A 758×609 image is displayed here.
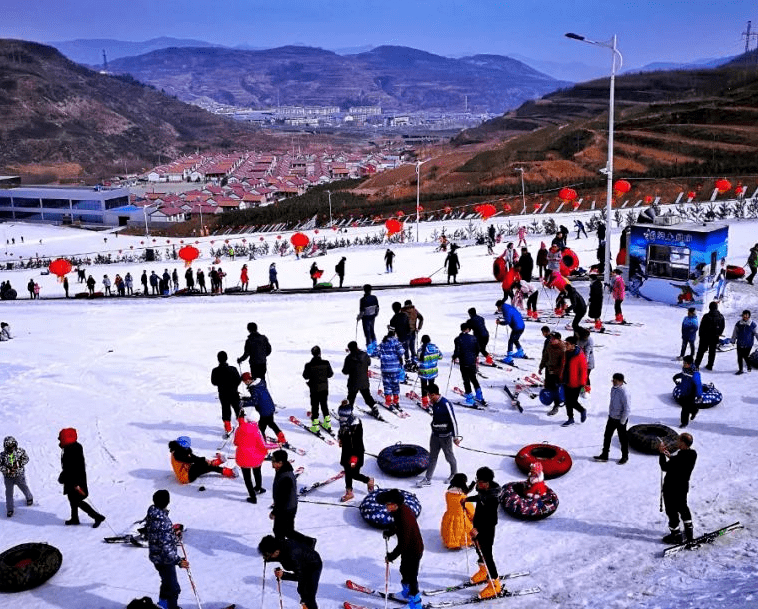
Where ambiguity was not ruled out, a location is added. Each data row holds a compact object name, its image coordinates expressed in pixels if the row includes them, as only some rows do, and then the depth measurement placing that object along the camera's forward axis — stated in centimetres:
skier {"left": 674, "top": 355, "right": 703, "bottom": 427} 1033
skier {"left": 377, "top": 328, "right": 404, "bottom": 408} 1175
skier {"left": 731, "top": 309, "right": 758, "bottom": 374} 1237
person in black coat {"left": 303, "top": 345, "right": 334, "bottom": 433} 1080
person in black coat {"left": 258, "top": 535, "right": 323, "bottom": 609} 613
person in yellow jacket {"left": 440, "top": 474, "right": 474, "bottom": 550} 762
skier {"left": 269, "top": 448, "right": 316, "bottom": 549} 721
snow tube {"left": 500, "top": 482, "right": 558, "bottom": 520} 848
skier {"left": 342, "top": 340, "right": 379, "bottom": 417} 1092
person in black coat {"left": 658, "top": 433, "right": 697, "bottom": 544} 744
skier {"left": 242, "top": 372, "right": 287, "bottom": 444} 1016
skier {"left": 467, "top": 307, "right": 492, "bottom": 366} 1211
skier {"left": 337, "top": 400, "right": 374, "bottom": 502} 902
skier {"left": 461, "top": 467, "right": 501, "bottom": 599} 690
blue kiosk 1717
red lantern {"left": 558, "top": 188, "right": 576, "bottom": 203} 3716
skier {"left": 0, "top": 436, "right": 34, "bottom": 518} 932
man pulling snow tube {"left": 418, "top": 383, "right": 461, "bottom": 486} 887
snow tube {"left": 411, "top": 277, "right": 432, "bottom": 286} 2344
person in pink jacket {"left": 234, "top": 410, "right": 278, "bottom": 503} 900
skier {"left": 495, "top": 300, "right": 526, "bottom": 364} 1357
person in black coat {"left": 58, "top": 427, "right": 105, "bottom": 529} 863
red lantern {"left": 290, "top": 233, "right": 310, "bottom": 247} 2992
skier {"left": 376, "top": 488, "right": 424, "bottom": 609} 652
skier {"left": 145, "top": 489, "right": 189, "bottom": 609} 684
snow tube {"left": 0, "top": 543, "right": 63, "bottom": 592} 764
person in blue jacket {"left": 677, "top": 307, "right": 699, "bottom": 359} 1303
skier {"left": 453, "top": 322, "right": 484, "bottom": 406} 1151
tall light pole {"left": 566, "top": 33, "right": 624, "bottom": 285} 1822
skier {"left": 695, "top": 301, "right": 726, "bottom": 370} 1267
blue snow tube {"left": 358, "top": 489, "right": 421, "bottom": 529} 851
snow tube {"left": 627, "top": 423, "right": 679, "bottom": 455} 999
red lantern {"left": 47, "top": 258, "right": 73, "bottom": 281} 2987
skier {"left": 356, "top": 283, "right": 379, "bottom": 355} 1431
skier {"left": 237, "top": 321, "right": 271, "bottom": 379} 1182
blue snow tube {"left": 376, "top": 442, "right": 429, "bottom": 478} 975
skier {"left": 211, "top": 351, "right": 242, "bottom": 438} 1094
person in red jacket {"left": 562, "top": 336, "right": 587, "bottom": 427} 1055
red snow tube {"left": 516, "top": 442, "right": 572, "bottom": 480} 958
